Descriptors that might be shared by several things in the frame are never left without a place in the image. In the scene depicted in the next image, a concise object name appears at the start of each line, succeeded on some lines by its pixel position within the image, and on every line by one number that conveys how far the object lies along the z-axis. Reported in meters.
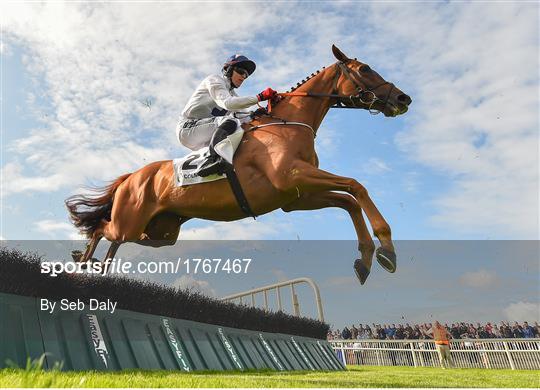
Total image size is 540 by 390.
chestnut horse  4.41
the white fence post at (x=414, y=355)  15.76
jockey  4.72
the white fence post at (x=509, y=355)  14.28
